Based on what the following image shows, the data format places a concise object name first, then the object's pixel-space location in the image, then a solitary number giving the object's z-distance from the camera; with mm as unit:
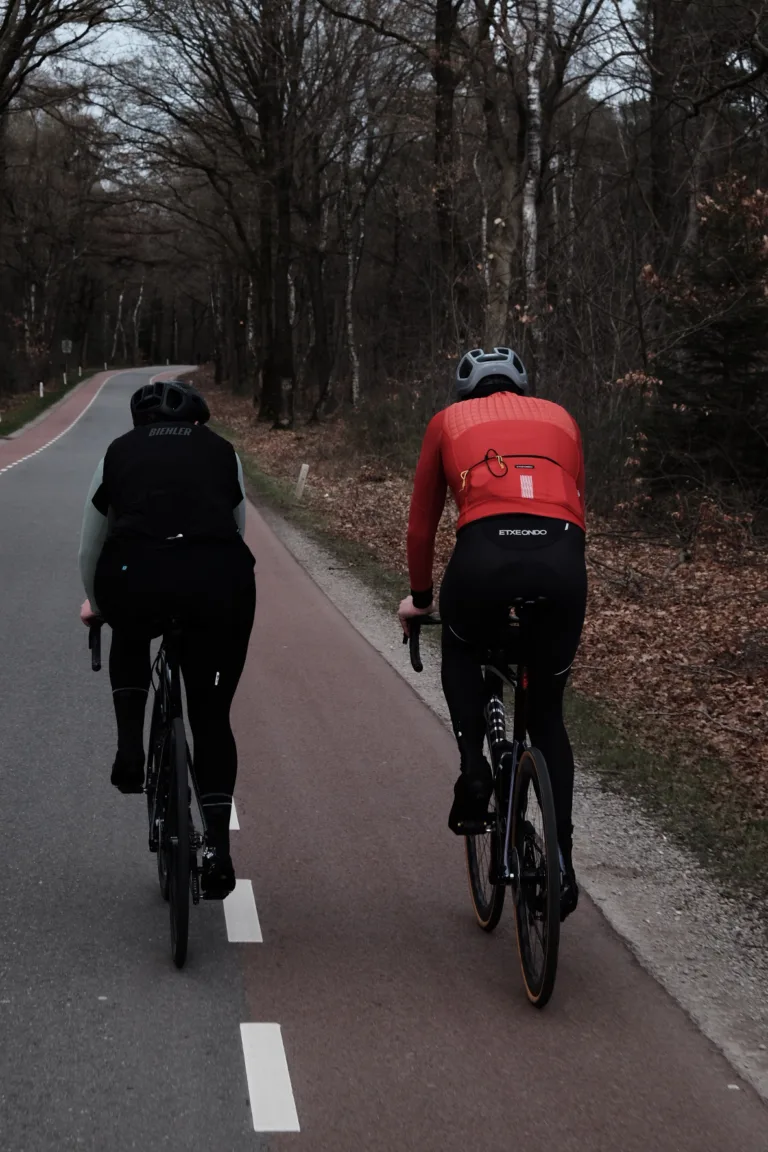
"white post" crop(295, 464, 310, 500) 23503
